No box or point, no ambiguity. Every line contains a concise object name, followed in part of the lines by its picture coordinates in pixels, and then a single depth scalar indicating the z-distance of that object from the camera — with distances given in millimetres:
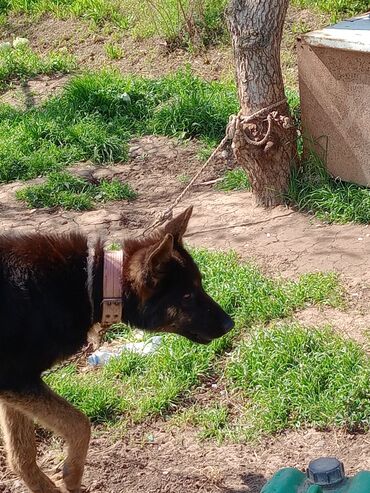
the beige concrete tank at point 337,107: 7371
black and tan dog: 4422
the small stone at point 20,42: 12391
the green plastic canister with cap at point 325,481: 3089
